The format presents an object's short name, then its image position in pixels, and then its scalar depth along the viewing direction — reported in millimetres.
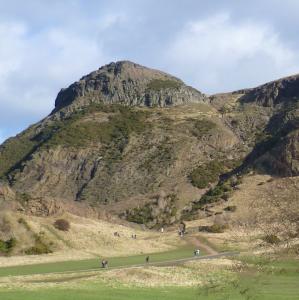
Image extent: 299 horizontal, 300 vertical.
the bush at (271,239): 77500
